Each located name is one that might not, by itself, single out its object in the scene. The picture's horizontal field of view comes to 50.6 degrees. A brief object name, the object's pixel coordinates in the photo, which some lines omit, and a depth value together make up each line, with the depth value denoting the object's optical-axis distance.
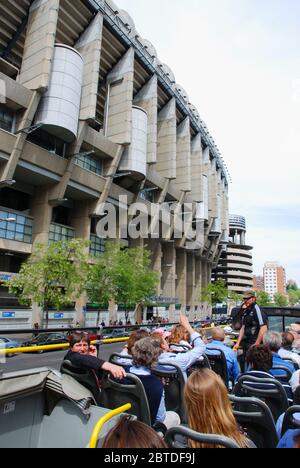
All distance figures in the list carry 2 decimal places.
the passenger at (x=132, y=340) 4.21
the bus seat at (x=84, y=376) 3.55
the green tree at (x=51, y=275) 26.44
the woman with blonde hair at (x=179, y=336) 5.89
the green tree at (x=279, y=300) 137.12
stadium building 28.89
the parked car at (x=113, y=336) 7.93
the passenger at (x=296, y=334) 6.60
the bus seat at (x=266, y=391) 3.16
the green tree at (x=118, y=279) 33.62
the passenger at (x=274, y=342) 4.34
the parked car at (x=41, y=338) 12.88
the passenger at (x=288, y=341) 6.02
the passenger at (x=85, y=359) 3.18
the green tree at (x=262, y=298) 111.44
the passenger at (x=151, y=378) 3.21
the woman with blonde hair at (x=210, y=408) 2.04
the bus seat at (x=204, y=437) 1.72
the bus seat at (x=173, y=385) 3.97
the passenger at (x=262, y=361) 3.64
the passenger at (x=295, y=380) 3.76
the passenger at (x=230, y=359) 5.05
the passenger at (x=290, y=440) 1.80
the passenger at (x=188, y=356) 4.12
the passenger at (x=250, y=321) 6.41
